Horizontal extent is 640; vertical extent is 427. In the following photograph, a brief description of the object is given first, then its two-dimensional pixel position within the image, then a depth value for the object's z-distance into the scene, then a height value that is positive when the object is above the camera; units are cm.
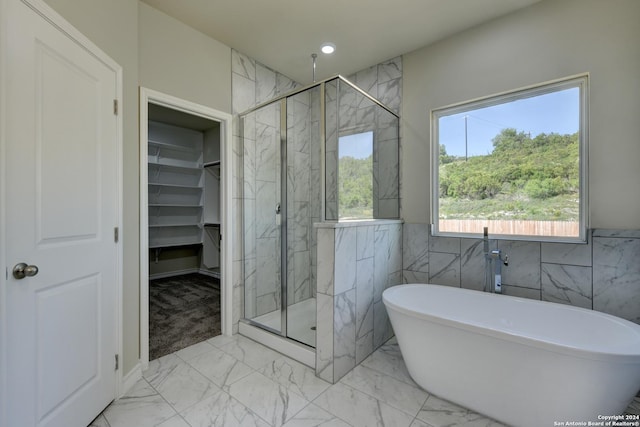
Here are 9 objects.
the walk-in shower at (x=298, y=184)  243 +28
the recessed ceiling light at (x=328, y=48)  271 +168
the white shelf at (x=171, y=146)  434 +113
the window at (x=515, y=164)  208 +43
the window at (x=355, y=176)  232 +34
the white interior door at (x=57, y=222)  116 -5
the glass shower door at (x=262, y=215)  279 -2
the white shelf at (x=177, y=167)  449 +79
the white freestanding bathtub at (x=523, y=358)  129 -80
